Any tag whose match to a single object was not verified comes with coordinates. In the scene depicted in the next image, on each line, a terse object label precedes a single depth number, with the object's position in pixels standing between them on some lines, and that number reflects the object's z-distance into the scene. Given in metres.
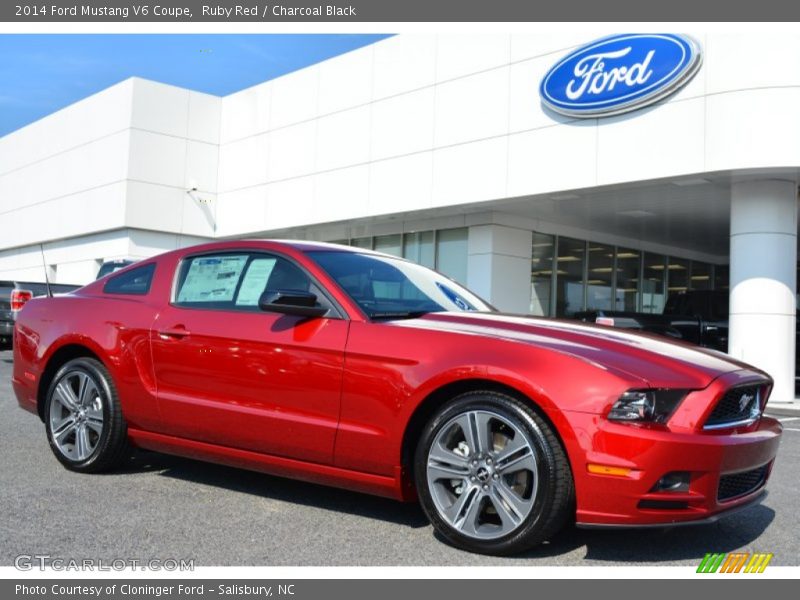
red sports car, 3.37
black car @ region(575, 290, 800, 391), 12.02
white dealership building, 12.58
